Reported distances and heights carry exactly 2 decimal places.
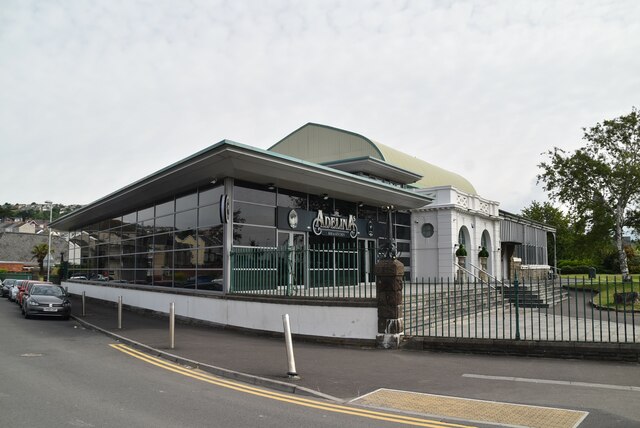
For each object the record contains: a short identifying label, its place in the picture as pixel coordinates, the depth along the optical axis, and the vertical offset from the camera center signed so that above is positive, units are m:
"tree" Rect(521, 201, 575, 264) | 64.69 +4.35
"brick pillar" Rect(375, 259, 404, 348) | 11.98 -1.23
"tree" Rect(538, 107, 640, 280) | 31.97 +4.78
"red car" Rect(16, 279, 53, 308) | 26.52 -1.92
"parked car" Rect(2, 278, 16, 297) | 37.80 -2.47
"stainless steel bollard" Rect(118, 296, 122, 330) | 16.26 -2.17
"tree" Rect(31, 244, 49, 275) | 67.31 +0.28
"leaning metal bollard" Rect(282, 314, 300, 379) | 8.95 -1.83
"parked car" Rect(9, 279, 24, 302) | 32.33 -2.51
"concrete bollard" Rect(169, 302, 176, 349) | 12.32 -1.82
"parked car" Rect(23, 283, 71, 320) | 19.38 -1.96
